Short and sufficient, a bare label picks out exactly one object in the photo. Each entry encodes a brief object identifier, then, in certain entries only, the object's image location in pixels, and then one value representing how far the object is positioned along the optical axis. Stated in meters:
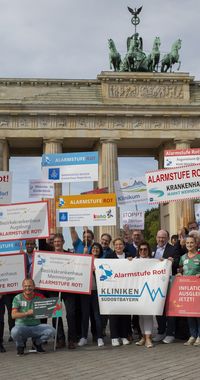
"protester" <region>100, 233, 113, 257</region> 11.12
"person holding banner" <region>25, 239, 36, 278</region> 11.01
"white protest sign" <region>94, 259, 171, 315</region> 10.16
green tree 85.79
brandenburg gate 38.91
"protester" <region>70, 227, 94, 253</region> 11.34
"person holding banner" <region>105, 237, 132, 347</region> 10.24
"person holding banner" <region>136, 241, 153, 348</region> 10.02
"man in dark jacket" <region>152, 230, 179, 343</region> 10.50
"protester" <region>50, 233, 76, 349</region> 10.12
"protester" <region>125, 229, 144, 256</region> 11.31
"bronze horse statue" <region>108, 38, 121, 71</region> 41.91
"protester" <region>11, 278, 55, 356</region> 9.48
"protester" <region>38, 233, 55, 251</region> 11.55
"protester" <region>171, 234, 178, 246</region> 14.63
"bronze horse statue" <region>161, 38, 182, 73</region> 41.81
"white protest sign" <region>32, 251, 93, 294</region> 10.41
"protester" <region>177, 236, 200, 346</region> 10.05
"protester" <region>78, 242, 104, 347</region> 10.32
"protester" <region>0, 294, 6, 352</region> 10.01
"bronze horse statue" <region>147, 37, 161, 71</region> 41.62
